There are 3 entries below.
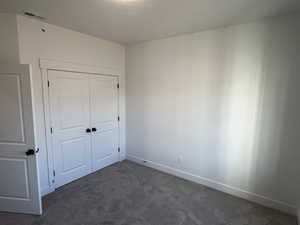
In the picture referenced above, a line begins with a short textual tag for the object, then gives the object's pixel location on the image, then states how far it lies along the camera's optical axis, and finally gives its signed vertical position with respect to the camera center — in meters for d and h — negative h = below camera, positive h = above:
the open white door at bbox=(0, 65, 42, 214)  2.15 -0.64
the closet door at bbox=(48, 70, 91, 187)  2.84 -0.50
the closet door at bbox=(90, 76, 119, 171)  3.43 -0.51
